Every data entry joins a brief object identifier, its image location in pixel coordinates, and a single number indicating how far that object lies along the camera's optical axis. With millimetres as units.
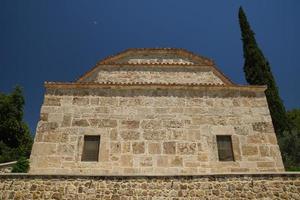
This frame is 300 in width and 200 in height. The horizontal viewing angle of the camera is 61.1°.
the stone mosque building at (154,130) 8445
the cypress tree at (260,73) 16406
